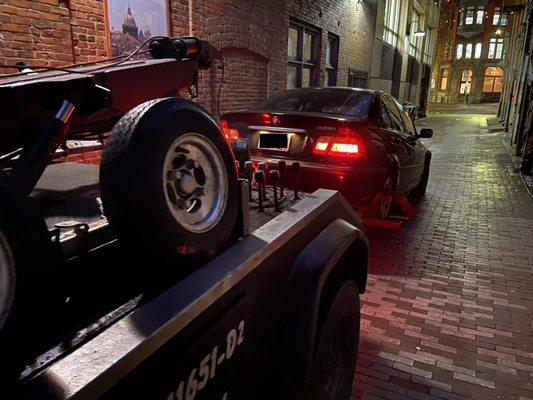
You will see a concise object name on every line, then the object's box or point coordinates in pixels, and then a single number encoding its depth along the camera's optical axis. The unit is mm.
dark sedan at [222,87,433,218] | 4516
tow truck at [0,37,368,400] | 973
